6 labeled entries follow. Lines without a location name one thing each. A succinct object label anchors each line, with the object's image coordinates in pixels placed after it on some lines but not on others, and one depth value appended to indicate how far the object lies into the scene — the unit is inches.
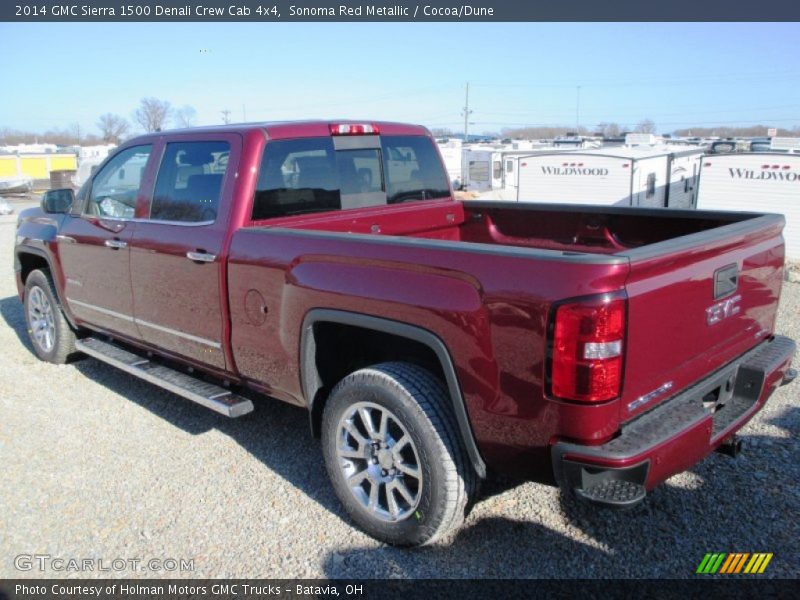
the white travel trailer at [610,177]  665.6
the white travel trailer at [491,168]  1220.5
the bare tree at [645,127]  4290.4
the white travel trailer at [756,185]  532.1
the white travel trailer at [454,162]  1447.5
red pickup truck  98.6
